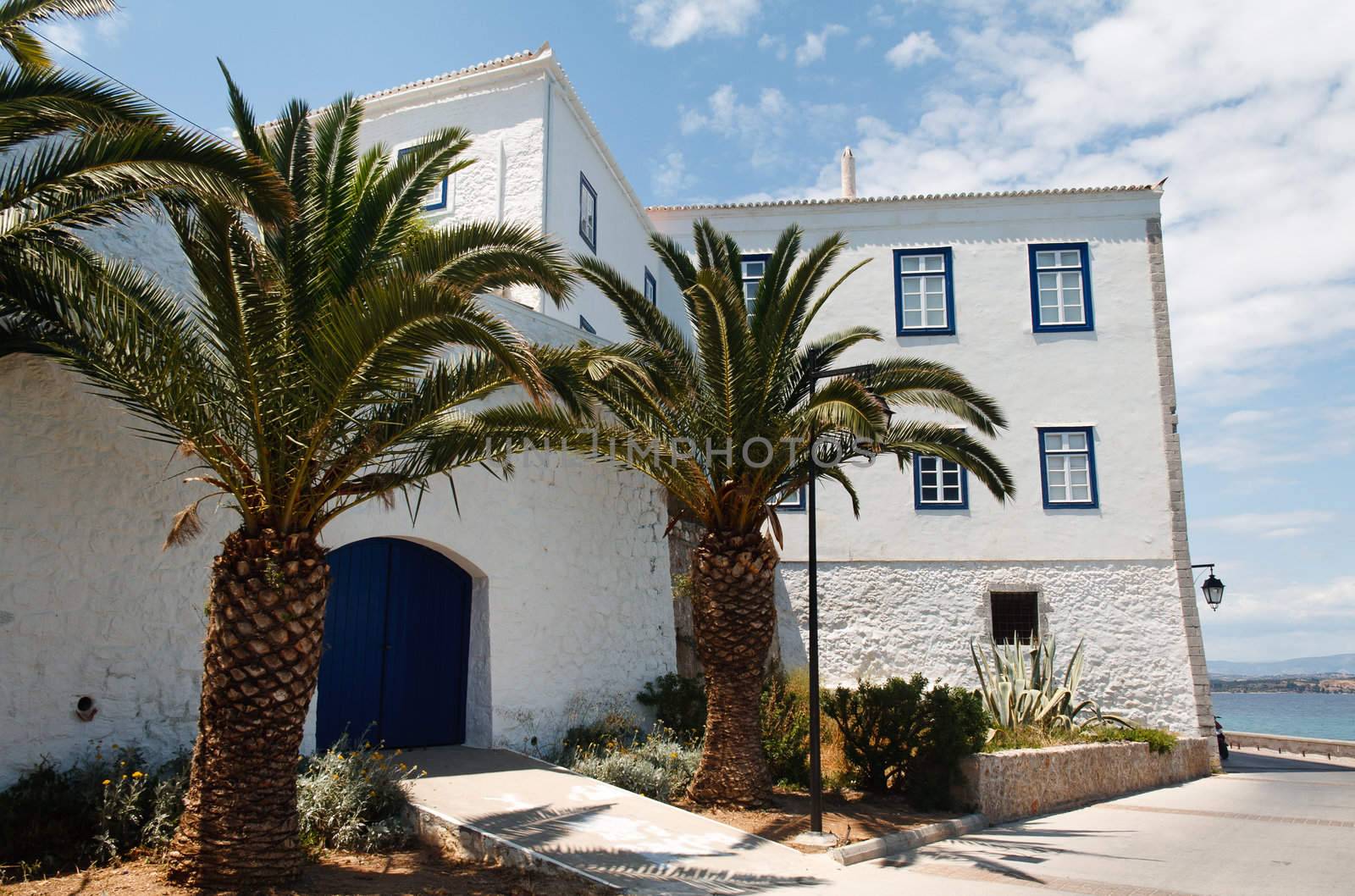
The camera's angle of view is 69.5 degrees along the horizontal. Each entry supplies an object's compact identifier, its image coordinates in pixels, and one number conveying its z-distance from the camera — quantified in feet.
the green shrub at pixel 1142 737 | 49.68
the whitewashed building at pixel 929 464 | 45.01
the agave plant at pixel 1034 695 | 48.03
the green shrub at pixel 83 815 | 23.40
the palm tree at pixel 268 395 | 22.12
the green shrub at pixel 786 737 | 39.42
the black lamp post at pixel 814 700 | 31.17
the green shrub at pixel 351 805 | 26.81
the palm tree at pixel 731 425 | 34.37
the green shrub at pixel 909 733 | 37.78
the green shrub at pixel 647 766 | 35.29
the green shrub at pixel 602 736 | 39.29
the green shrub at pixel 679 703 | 43.27
